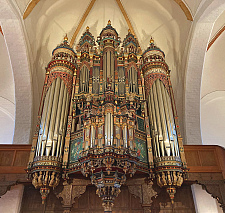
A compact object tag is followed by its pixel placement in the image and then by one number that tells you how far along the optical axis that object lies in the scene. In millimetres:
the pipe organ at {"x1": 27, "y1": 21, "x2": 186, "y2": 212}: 5234
